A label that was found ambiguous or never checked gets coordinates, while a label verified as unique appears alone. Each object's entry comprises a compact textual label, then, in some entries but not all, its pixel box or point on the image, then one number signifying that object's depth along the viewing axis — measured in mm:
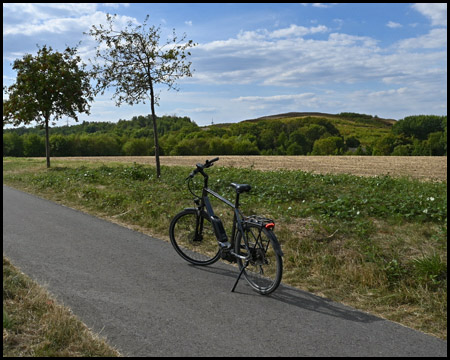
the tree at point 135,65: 16875
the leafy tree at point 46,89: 24859
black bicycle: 5082
